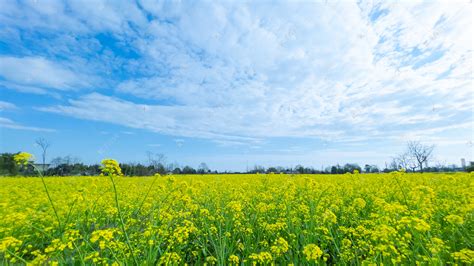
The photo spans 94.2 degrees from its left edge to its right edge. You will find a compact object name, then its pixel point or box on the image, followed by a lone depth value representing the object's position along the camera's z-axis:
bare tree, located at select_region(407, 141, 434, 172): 56.96
